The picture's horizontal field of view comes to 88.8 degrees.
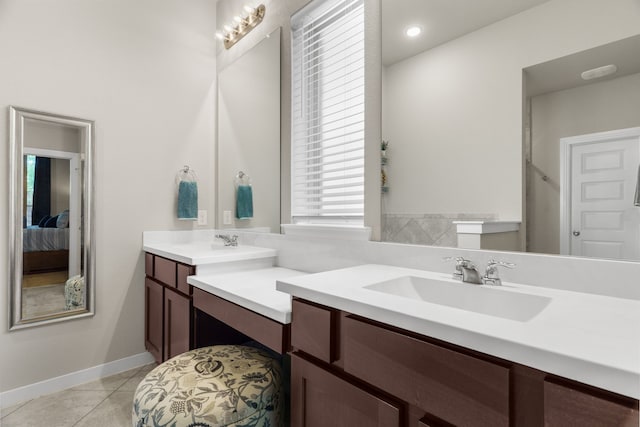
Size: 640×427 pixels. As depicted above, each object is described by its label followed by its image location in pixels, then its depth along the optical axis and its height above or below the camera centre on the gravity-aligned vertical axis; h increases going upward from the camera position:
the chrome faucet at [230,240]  2.18 -0.17
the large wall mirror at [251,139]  2.05 +0.52
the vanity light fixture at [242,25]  2.21 +1.35
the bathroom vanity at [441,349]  0.52 -0.28
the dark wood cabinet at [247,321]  1.07 -0.40
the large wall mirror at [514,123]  0.90 +0.31
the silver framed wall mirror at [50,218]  1.83 -0.03
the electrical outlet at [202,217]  2.56 -0.03
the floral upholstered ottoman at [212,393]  1.02 -0.60
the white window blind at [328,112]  1.60 +0.55
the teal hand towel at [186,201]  2.40 +0.09
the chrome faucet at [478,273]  1.03 -0.18
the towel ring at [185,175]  2.44 +0.29
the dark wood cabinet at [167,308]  1.69 -0.55
